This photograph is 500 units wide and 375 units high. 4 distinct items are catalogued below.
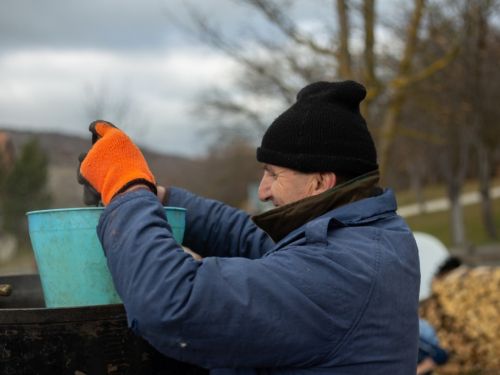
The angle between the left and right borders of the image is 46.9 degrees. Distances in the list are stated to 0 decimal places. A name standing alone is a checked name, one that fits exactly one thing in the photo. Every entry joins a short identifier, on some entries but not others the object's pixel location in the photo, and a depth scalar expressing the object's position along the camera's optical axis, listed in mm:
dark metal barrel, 1507
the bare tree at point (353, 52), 5871
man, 1300
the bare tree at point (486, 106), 12922
